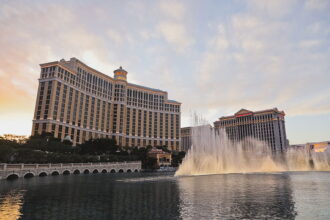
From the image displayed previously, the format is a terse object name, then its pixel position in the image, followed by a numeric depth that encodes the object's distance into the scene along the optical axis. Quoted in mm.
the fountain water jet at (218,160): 56312
